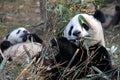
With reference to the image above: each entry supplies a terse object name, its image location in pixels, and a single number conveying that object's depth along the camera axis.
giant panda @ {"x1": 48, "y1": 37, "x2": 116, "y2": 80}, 7.08
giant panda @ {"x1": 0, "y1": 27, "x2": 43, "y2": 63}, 8.53
